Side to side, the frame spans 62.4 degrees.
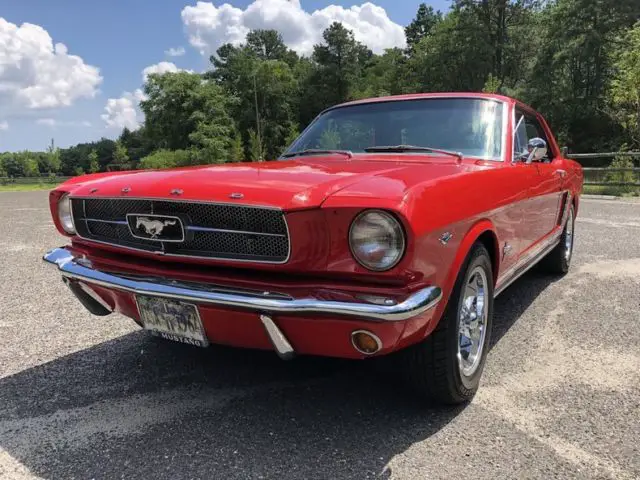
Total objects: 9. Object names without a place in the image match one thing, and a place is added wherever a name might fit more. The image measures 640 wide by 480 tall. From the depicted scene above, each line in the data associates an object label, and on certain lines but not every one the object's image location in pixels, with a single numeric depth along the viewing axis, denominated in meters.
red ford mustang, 2.02
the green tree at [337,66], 57.84
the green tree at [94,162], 75.12
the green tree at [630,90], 16.81
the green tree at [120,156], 69.31
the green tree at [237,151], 41.50
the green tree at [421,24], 69.69
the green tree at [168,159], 44.31
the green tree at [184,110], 50.62
